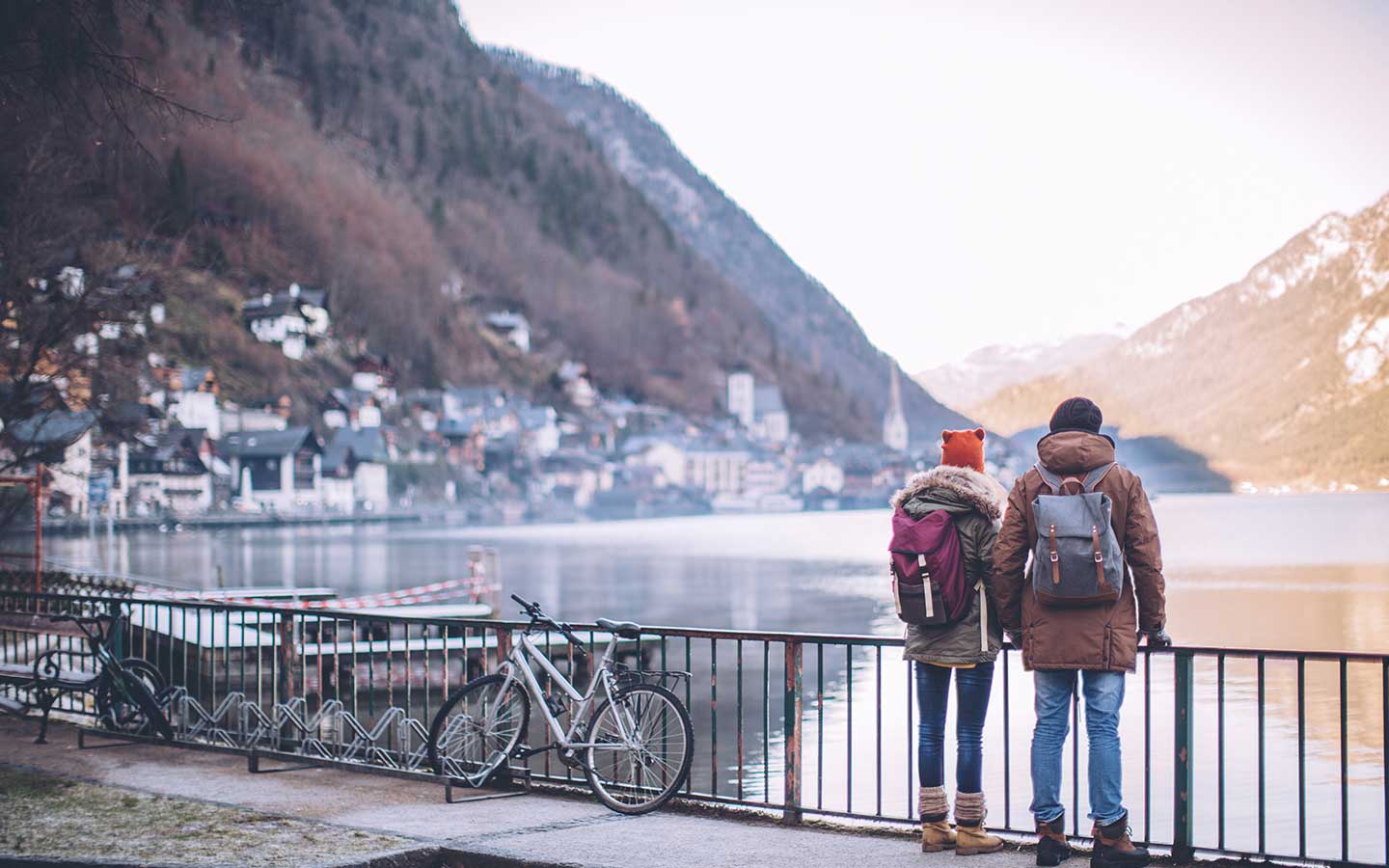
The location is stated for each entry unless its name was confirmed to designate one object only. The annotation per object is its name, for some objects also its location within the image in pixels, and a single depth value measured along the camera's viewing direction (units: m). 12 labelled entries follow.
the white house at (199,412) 130.12
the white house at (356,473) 145.12
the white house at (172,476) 123.12
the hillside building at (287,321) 158.00
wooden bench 10.92
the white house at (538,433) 193.12
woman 6.49
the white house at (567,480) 192.38
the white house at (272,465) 134.62
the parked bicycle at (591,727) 7.98
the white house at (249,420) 137.25
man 6.06
